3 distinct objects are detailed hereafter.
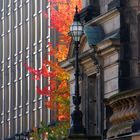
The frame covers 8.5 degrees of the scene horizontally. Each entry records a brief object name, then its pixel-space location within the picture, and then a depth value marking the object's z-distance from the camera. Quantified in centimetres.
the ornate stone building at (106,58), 3167
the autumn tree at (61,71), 5050
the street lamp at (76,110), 2955
